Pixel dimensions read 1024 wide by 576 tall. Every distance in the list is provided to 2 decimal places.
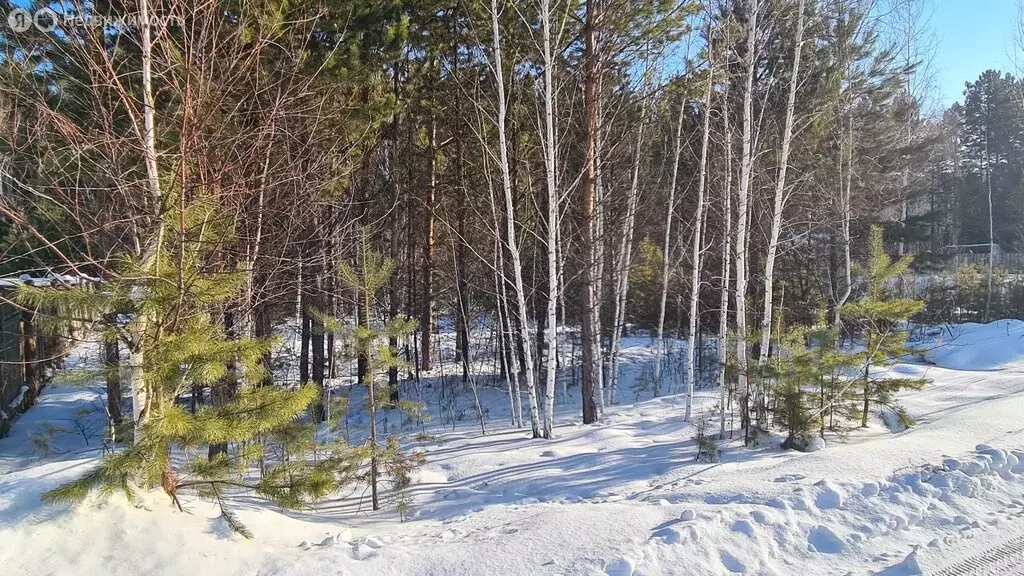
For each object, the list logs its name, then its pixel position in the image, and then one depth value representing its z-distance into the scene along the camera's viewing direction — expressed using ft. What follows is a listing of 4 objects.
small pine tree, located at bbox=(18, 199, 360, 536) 10.81
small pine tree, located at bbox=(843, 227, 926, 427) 22.12
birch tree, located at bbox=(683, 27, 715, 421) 25.98
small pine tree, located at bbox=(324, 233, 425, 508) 16.85
